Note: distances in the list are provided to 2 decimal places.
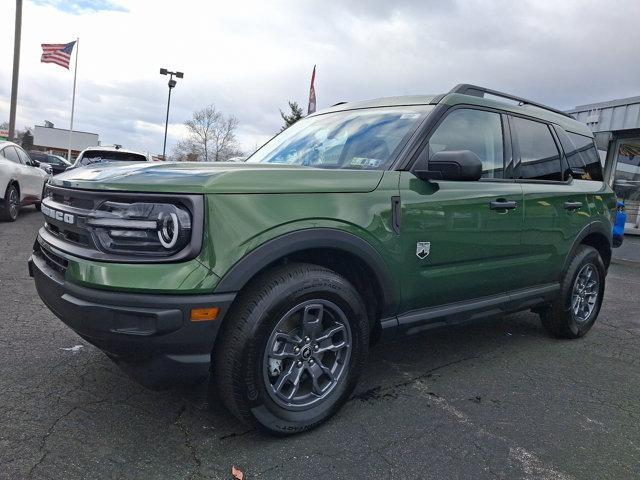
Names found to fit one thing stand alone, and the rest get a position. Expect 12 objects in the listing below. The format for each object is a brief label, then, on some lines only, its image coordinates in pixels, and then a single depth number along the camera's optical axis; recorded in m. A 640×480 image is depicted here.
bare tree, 44.06
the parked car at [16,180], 9.17
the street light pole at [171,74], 26.78
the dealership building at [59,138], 53.56
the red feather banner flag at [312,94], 13.20
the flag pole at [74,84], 32.84
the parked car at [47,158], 23.16
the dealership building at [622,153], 14.20
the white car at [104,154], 10.18
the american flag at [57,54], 21.31
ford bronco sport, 2.18
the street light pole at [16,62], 18.28
